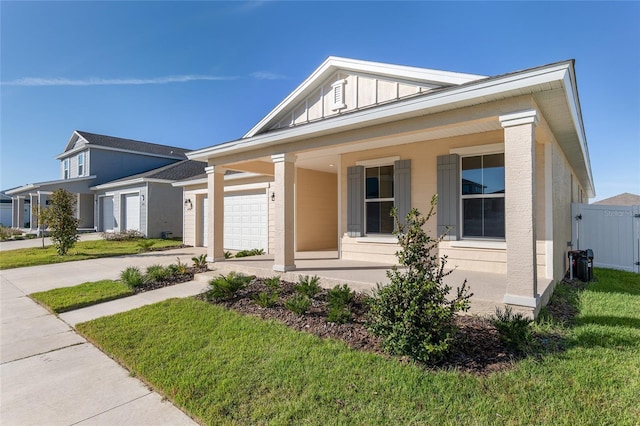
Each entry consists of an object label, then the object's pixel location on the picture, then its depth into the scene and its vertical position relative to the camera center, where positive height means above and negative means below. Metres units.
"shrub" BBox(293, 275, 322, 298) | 5.38 -1.26
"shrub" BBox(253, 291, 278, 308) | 5.18 -1.41
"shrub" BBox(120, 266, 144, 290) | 6.91 -1.38
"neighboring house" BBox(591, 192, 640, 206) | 34.12 +1.88
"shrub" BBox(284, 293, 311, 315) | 4.75 -1.37
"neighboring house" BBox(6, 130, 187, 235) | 22.03 +4.21
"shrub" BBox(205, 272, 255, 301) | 5.71 -1.33
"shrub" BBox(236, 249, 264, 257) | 10.16 -1.20
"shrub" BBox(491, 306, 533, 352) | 3.40 -1.31
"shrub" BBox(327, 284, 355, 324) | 4.33 -1.33
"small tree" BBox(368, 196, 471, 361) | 3.22 -0.97
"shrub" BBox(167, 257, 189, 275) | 7.89 -1.33
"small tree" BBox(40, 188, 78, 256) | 12.02 -0.16
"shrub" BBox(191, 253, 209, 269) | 8.52 -1.24
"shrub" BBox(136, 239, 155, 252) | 13.52 -1.30
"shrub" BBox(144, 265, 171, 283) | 7.36 -1.37
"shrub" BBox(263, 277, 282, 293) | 6.00 -1.32
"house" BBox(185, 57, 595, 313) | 4.23 +1.36
